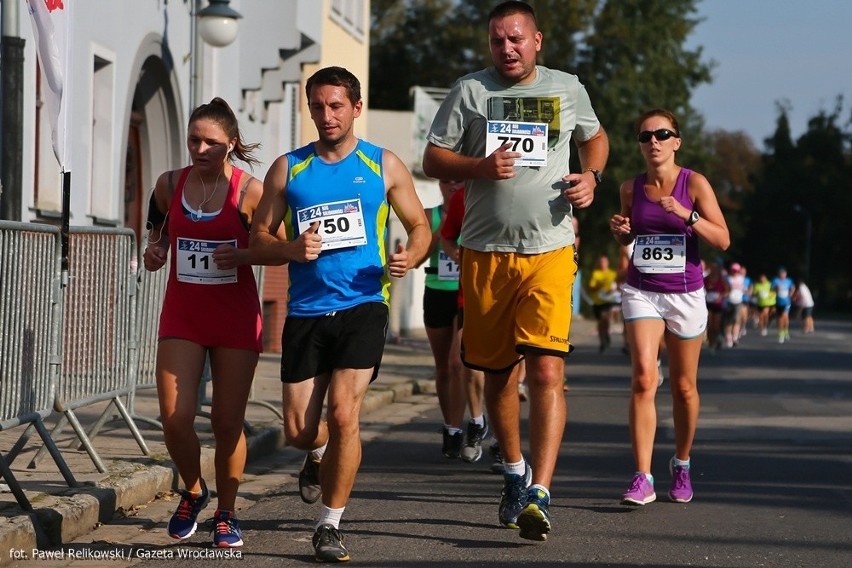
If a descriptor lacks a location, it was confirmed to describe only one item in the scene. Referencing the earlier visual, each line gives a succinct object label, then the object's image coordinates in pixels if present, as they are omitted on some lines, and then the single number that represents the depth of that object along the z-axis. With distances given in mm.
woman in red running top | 14461
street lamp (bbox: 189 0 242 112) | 31266
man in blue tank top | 13844
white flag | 16797
